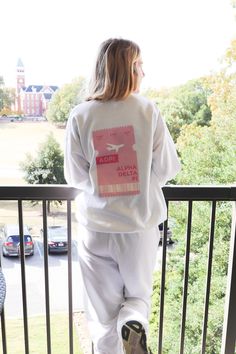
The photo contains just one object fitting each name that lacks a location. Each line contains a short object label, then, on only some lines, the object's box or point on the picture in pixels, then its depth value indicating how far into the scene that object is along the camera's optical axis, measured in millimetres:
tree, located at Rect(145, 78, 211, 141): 5590
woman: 1246
